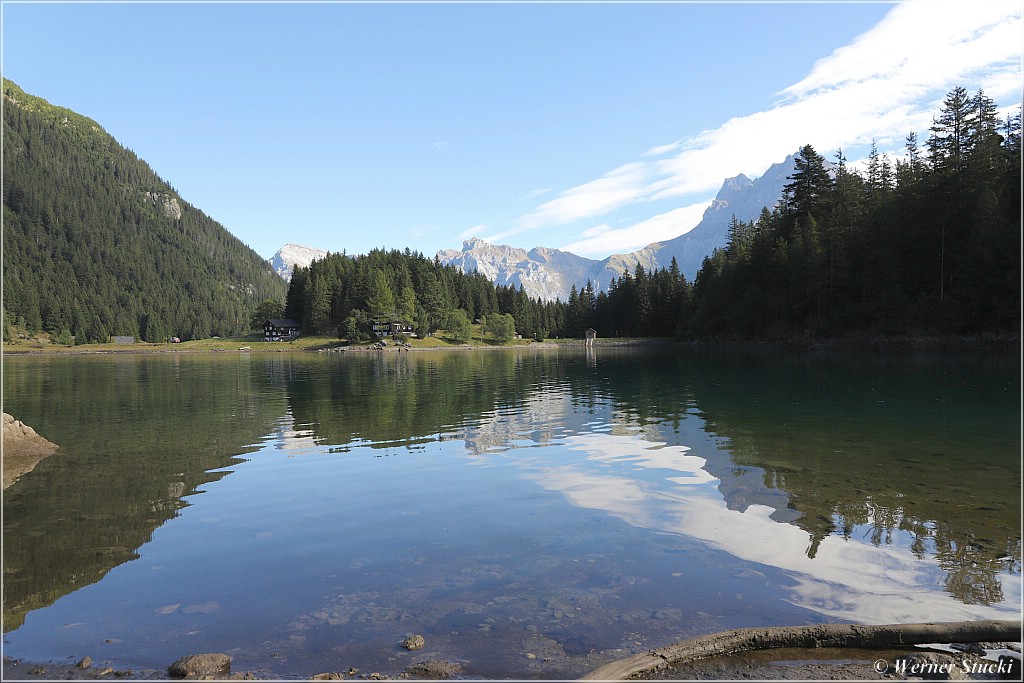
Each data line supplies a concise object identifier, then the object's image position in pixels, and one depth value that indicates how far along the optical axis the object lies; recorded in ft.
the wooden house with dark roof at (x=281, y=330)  646.74
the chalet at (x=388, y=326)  583.17
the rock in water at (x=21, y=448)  62.90
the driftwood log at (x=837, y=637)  23.27
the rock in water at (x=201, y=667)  23.14
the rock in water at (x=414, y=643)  25.21
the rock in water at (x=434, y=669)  22.89
